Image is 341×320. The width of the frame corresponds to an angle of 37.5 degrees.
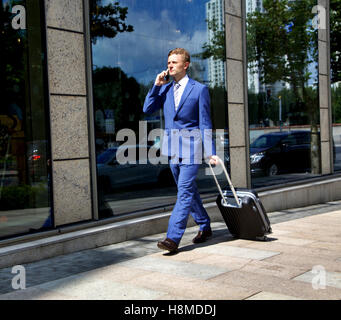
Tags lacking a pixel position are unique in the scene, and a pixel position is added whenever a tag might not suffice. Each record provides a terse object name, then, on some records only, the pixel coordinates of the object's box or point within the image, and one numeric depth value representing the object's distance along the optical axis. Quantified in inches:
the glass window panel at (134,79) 239.9
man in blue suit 201.5
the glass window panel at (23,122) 206.8
